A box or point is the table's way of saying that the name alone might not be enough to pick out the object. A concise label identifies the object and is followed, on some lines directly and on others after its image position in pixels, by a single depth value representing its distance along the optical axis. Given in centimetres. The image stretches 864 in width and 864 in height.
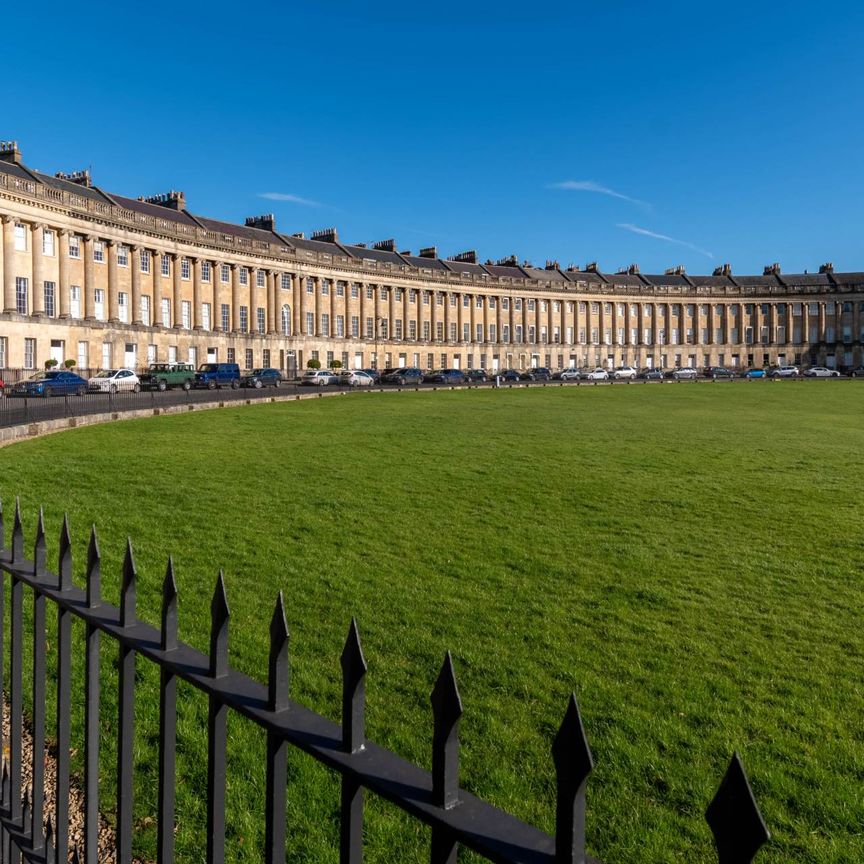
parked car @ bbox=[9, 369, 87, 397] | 4125
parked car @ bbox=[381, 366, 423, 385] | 7038
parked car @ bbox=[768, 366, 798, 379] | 9819
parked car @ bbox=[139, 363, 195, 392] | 5350
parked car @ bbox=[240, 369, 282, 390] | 5916
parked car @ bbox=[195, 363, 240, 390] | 5641
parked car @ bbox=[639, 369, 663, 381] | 9250
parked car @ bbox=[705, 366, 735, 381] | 9944
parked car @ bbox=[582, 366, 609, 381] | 8899
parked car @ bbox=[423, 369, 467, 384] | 7288
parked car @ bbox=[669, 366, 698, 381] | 9532
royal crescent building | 5928
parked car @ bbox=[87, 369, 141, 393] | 4719
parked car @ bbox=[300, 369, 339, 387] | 6312
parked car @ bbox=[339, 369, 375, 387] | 6481
